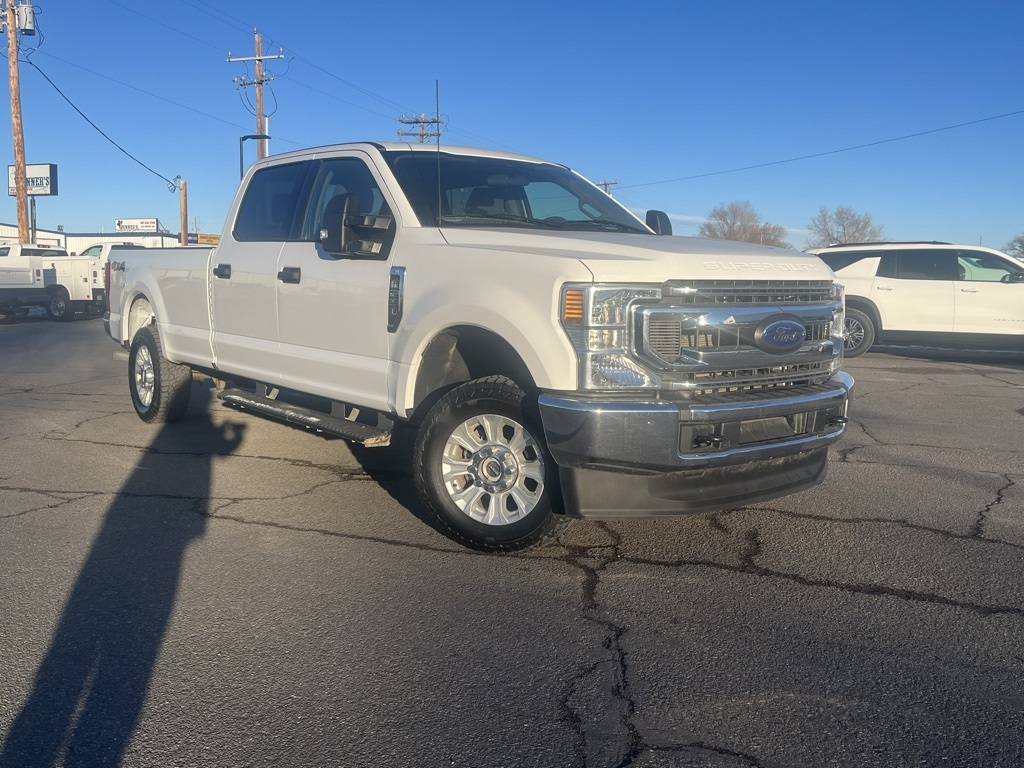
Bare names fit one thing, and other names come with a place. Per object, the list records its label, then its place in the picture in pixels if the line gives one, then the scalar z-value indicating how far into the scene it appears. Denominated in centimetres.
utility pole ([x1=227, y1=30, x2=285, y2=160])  3712
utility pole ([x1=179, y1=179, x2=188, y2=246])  4794
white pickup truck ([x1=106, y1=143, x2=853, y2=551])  399
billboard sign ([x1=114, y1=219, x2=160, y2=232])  7538
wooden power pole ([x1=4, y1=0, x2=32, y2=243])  2625
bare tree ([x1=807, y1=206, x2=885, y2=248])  8825
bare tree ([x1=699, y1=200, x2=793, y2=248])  9138
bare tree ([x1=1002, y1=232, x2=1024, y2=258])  5843
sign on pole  4238
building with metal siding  5850
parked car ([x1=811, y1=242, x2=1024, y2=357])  1319
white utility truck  2069
